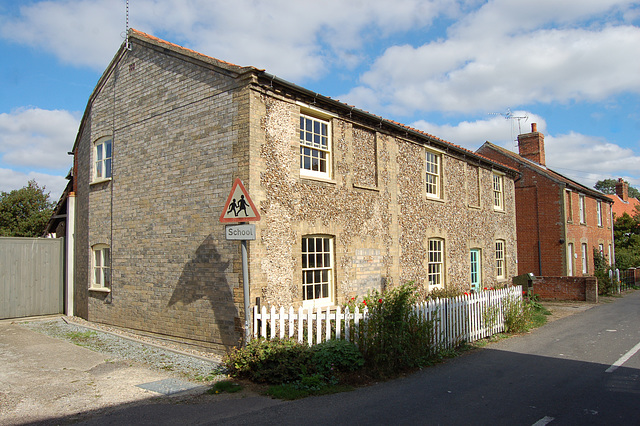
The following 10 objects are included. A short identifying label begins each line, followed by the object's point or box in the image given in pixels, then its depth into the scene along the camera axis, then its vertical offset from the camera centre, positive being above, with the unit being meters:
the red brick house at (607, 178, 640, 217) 44.33 +3.92
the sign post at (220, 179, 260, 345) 7.82 +0.55
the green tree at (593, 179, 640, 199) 90.87 +11.02
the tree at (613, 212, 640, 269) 34.67 +0.45
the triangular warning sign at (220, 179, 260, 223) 7.80 +0.69
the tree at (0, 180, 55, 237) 28.44 +2.55
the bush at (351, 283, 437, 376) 8.09 -1.66
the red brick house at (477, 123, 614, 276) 24.95 +1.37
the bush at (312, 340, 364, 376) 7.63 -1.89
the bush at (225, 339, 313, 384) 7.44 -1.90
